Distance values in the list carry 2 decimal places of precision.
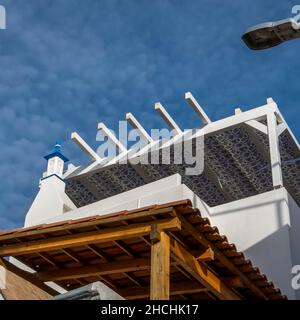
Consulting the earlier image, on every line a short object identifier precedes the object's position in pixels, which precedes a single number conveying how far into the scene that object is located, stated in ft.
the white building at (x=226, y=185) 46.65
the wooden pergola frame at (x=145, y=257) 28.84
